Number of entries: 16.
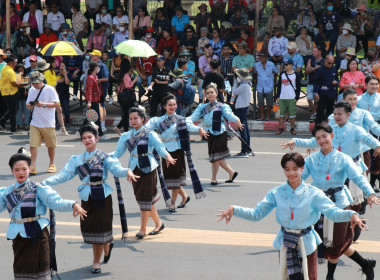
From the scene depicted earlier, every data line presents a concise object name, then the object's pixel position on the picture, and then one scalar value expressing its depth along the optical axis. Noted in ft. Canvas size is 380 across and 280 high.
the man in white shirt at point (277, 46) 62.90
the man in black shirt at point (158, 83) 56.13
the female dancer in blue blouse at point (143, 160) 31.91
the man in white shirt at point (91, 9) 71.98
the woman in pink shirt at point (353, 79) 55.11
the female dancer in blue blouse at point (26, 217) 24.13
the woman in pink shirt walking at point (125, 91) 56.59
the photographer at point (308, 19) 67.31
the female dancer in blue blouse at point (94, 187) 27.66
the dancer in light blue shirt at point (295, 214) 22.49
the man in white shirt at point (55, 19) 70.38
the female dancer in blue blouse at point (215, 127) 41.45
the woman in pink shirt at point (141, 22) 68.49
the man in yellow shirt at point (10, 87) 57.26
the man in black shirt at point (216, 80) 52.11
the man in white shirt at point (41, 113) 44.39
